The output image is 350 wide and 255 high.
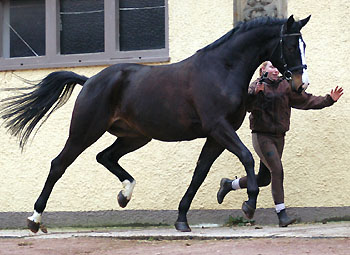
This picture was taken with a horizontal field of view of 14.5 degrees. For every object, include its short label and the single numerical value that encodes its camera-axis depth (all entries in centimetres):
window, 1790
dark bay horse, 1377
